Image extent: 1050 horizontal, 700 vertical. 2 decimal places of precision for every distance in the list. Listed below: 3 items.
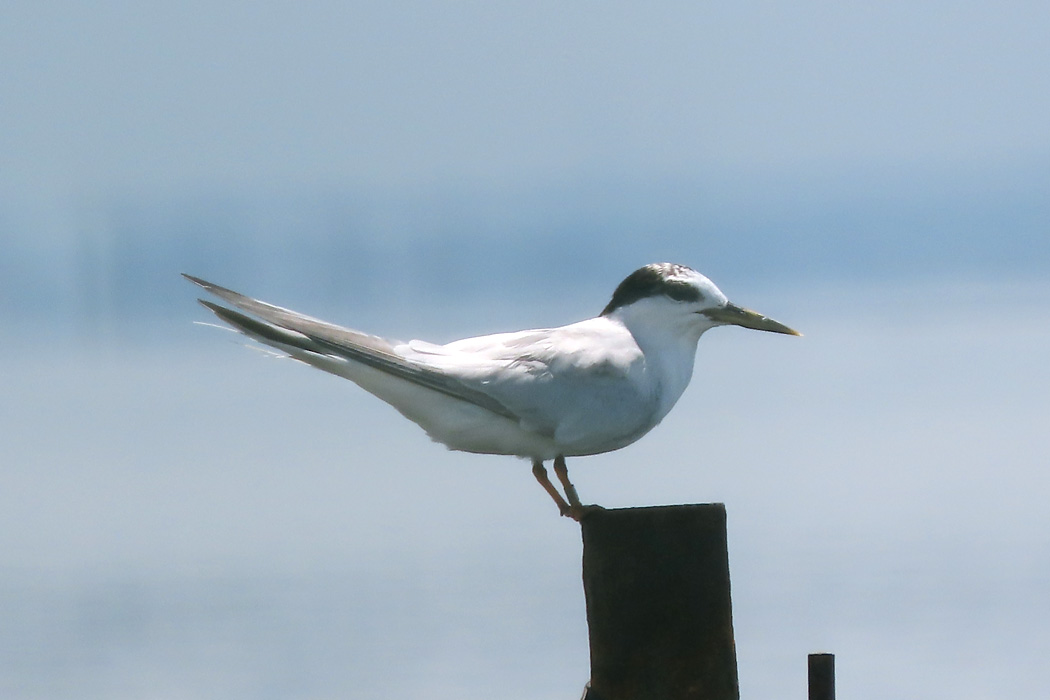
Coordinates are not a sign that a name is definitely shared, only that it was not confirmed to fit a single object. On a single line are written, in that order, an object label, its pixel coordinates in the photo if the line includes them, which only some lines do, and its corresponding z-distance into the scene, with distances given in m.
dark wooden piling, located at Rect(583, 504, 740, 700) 9.80
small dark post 10.04
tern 11.80
